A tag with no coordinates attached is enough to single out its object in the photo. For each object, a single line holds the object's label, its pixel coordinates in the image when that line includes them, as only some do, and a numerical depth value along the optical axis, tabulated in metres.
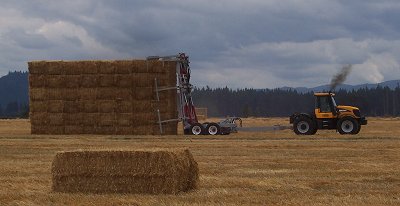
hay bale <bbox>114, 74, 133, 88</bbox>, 45.72
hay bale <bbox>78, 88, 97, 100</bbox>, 46.12
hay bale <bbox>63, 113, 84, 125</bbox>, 46.41
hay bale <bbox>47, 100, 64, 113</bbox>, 46.83
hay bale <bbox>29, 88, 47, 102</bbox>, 46.88
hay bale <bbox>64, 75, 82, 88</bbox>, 46.41
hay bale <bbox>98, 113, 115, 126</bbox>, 45.83
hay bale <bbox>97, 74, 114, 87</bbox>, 45.94
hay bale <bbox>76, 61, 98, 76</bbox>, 46.12
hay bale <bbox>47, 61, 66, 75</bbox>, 46.75
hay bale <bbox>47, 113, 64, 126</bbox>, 46.81
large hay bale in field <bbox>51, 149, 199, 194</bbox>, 14.48
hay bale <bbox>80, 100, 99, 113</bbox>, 46.19
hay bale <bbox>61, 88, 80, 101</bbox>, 46.41
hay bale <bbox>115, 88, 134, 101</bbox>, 45.75
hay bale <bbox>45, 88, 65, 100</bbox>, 46.78
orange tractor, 43.19
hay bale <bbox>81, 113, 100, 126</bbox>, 46.09
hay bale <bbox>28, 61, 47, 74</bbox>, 46.97
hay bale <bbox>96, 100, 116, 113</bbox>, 45.94
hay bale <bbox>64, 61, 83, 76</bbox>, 46.47
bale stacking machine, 44.84
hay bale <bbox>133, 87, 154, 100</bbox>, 45.50
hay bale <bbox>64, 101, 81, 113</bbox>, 46.41
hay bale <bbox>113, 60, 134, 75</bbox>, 45.88
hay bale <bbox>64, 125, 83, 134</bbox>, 46.47
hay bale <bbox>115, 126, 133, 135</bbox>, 45.50
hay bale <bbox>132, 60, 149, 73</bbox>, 45.69
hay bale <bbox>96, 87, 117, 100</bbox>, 45.94
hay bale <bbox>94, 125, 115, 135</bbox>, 45.81
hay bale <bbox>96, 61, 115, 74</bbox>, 46.00
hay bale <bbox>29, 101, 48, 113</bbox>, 46.97
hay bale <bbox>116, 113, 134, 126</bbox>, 45.59
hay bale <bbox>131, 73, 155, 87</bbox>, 45.56
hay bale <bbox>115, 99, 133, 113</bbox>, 45.75
